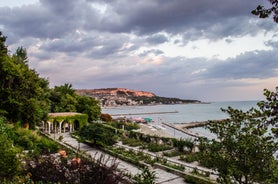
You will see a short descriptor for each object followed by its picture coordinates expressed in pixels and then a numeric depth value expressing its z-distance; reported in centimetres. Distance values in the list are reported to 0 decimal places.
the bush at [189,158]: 1348
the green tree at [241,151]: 507
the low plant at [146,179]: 596
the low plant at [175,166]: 1126
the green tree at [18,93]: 2042
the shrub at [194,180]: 929
